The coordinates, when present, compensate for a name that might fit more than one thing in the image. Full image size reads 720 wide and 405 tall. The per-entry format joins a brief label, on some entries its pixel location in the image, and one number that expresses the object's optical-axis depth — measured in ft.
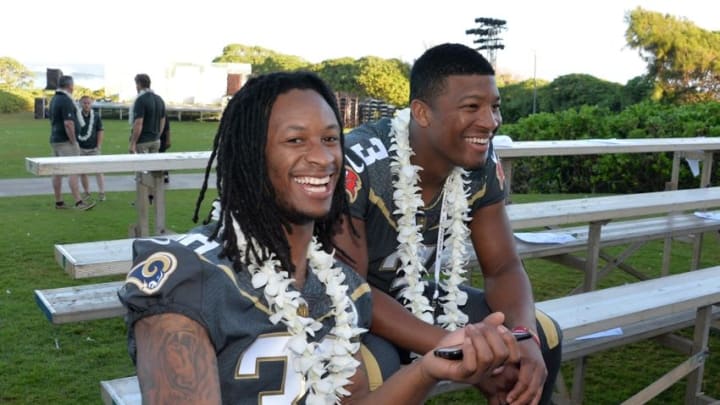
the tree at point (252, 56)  171.83
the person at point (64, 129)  30.66
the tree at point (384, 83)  115.73
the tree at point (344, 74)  120.16
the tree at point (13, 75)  134.72
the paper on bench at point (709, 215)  19.51
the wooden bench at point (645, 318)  10.22
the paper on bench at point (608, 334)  11.90
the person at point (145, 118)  31.86
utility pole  75.36
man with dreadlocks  5.31
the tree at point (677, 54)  61.67
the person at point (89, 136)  32.17
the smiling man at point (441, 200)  9.04
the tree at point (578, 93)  65.10
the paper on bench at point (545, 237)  15.67
